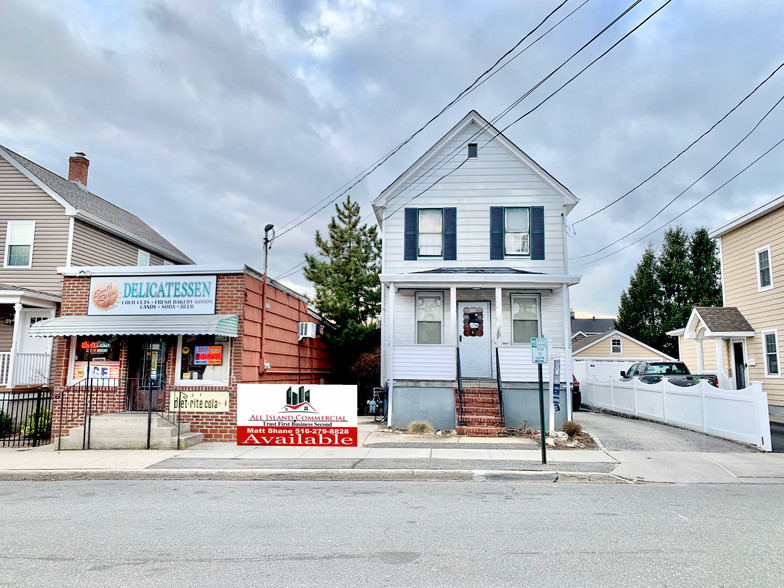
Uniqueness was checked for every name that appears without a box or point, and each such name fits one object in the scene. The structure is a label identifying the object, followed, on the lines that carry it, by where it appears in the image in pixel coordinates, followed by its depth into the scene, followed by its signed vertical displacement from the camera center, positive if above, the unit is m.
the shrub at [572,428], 13.82 -1.15
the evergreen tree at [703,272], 40.88 +7.71
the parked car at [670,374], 19.12 +0.22
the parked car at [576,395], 22.37 -0.59
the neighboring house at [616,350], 35.66 +1.83
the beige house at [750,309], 19.61 +2.60
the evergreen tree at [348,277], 24.59 +4.43
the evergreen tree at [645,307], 41.31 +5.21
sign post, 11.09 +0.53
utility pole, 15.40 +2.01
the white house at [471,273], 15.75 +2.99
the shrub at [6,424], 15.01 -1.30
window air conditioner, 19.30 +1.51
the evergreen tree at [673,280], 40.53 +7.08
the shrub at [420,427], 14.91 -1.25
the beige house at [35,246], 17.16 +4.20
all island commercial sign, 12.85 -0.85
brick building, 13.84 +0.73
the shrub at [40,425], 14.80 -1.30
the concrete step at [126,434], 12.83 -1.30
